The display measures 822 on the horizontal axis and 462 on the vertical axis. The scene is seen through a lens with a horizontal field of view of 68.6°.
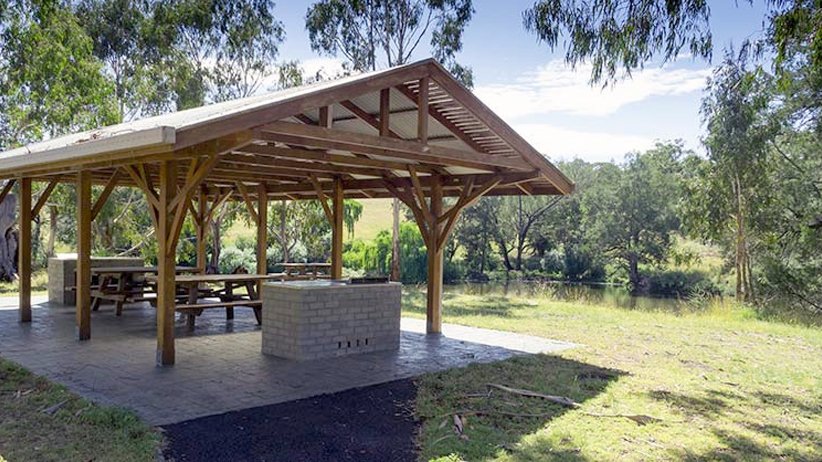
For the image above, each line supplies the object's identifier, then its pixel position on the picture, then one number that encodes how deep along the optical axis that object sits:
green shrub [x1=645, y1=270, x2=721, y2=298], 24.78
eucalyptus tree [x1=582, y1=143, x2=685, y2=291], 28.20
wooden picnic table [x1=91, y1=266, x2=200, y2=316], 8.48
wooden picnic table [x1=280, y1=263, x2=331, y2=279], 12.44
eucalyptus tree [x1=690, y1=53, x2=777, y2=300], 14.88
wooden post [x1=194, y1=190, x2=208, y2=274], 11.67
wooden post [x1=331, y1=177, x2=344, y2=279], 9.95
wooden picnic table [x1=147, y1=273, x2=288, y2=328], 7.54
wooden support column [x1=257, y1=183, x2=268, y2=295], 11.37
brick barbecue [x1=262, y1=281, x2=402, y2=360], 6.34
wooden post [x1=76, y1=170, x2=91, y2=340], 6.91
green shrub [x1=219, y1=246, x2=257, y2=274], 20.78
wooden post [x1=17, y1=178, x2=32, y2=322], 8.22
